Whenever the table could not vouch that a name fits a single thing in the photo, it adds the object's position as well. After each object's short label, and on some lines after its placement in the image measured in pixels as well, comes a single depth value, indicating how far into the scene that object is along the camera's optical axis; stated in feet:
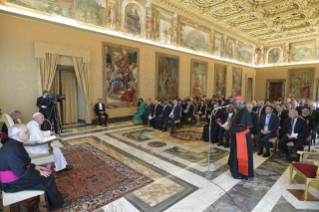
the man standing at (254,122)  20.11
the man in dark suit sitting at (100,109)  30.12
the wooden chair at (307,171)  10.38
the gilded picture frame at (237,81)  62.75
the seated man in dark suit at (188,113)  30.71
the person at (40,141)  12.36
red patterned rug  10.19
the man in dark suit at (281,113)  22.35
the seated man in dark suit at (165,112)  28.78
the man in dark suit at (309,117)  18.88
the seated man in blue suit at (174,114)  27.59
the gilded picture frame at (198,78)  47.88
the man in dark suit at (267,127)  17.76
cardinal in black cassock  12.68
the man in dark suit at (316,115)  20.98
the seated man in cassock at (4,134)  13.79
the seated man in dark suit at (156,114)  29.43
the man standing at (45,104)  23.88
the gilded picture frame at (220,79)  55.36
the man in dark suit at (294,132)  16.62
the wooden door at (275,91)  66.44
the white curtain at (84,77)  27.96
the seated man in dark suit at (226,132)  20.12
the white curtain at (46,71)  24.39
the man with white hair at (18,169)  7.87
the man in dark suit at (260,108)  26.81
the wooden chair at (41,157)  11.67
